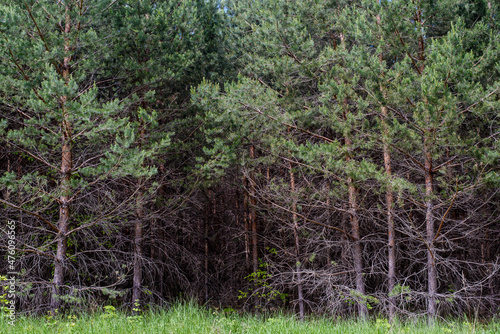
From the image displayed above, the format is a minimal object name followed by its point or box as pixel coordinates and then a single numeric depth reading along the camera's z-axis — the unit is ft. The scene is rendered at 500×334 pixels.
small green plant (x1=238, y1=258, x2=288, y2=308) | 32.91
